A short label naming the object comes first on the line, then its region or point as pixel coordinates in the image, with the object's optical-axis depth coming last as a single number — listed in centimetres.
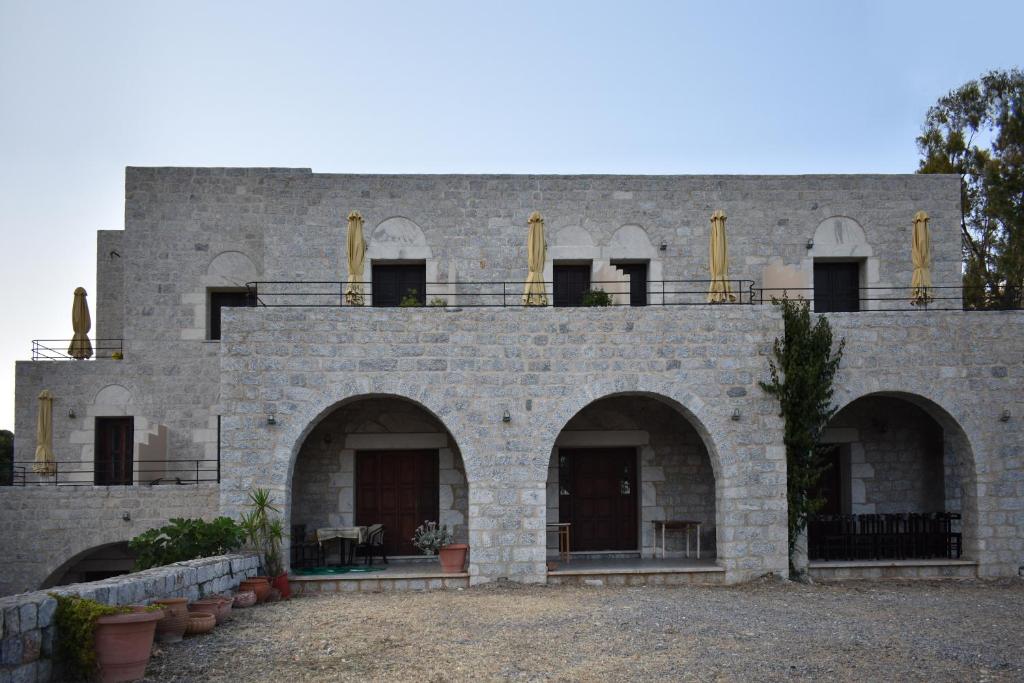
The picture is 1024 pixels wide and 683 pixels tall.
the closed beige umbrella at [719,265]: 1338
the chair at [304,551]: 1384
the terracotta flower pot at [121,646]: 713
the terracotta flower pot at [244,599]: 1096
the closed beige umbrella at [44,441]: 1573
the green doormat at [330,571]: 1298
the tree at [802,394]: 1289
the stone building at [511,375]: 1275
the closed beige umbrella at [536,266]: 1328
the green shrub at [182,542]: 1144
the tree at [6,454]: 2475
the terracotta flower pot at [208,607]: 948
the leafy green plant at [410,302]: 1367
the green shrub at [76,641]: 707
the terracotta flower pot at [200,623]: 907
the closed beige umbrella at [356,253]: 1324
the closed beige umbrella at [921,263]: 1387
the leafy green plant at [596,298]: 1387
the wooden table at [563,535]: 1409
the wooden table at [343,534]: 1355
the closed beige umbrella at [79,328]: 1691
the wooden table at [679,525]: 1412
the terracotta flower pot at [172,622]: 866
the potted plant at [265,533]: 1222
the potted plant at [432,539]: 1409
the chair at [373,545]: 1402
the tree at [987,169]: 2323
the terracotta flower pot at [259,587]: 1141
